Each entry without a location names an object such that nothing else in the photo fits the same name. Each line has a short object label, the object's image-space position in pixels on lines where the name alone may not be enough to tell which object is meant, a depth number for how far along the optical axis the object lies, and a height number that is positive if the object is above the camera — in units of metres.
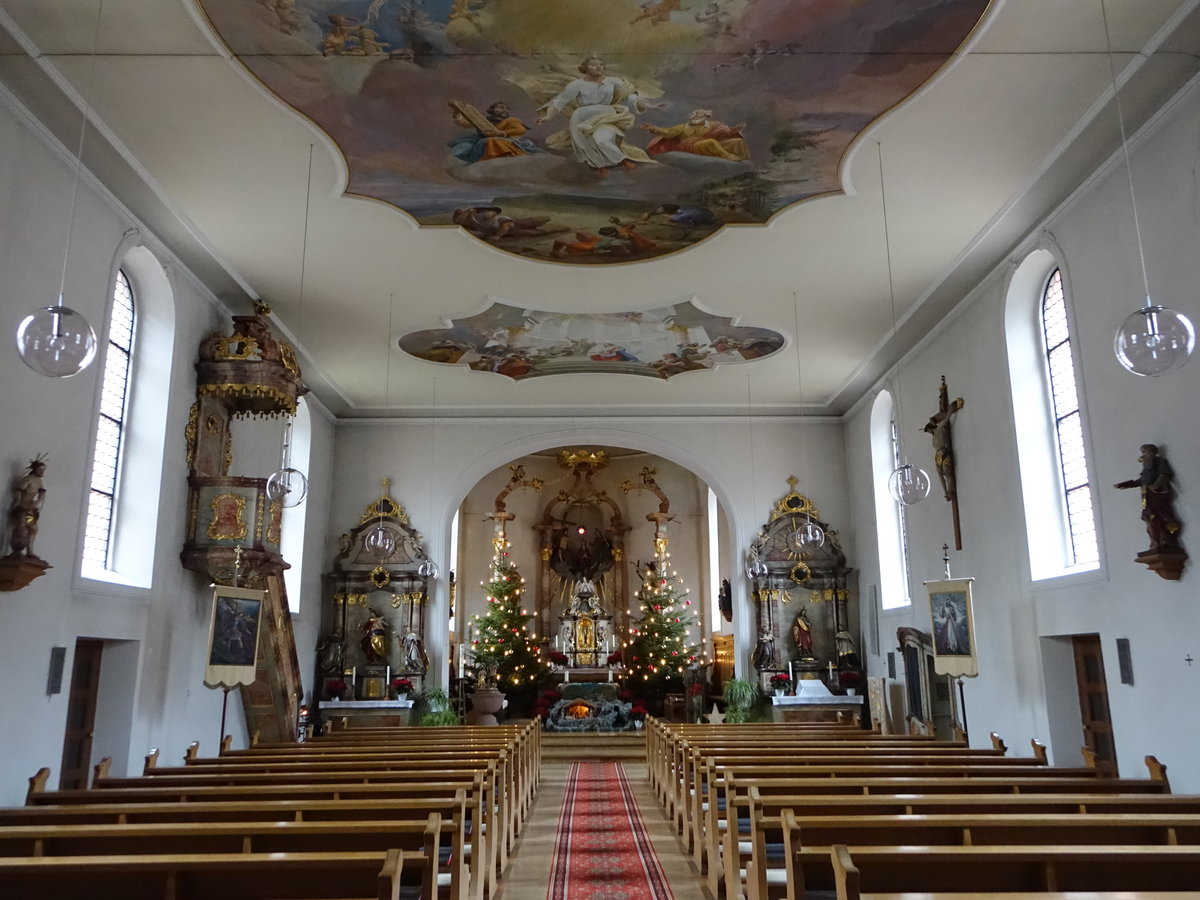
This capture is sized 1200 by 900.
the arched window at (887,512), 15.65 +2.70
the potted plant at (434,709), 15.86 -0.55
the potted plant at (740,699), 16.27 -0.44
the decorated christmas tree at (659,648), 21.80 +0.63
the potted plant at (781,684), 16.36 -0.18
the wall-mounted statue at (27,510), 7.30 +1.35
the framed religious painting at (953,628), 10.48 +0.51
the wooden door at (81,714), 9.23 -0.34
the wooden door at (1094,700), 9.42 -0.30
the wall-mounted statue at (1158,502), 7.52 +1.36
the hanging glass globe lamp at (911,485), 9.62 +1.92
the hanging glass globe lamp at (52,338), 5.19 +1.90
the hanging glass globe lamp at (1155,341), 5.25 +1.87
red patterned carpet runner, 6.88 -1.55
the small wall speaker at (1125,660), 8.45 +0.09
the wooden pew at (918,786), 6.14 -0.76
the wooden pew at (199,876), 3.71 -0.83
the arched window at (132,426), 9.76 +2.72
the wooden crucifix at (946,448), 12.40 +3.00
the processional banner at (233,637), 10.12 +0.45
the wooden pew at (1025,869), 3.67 -0.84
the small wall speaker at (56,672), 8.15 +0.07
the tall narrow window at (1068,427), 9.88 +2.62
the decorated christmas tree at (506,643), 20.91 +0.75
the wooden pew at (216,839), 4.42 -0.77
